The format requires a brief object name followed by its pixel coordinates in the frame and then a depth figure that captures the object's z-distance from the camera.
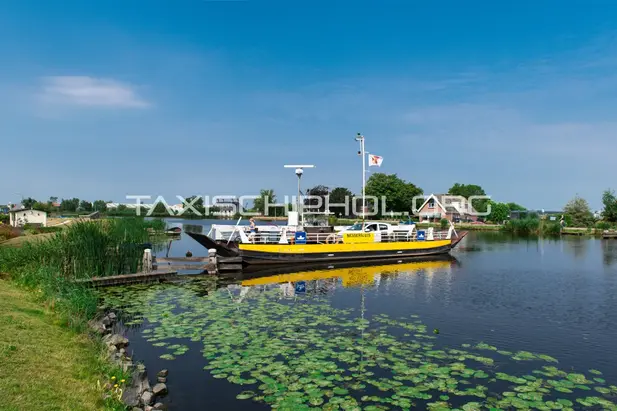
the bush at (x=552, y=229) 69.78
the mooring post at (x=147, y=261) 22.30
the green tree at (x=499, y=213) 105.69
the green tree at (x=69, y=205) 126.38
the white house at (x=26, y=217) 50.31
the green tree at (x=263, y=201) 133.88
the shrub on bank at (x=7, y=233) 31.62
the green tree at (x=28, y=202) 98.54
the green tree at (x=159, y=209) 135.27
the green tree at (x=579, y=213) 84.47
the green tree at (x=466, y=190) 146.88
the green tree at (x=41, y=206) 97.47
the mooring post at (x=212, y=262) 25.37
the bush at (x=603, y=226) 70.96
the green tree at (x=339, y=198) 107.64
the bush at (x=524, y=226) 73.44
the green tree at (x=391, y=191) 95.94
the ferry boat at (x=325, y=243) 27.89
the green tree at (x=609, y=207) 79.31
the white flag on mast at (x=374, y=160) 33.56
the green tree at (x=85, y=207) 122.36
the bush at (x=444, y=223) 80.12
